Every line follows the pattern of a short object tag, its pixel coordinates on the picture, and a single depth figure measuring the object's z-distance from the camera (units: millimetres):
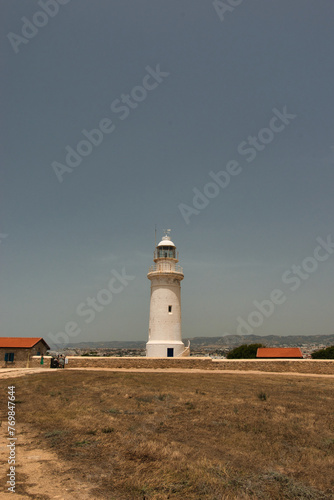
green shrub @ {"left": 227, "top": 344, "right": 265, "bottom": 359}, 45844
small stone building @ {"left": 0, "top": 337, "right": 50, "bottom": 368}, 31031
